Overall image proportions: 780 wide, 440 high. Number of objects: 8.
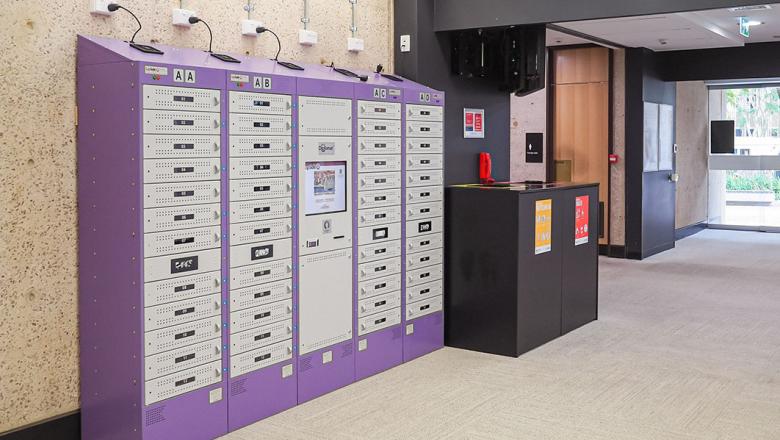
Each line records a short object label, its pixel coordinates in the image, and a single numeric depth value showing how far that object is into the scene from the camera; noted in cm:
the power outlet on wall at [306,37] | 496
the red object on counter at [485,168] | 615
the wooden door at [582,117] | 995
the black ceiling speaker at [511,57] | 603
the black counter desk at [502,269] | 538
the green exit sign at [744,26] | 790
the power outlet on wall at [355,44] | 538
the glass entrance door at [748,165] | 1243
